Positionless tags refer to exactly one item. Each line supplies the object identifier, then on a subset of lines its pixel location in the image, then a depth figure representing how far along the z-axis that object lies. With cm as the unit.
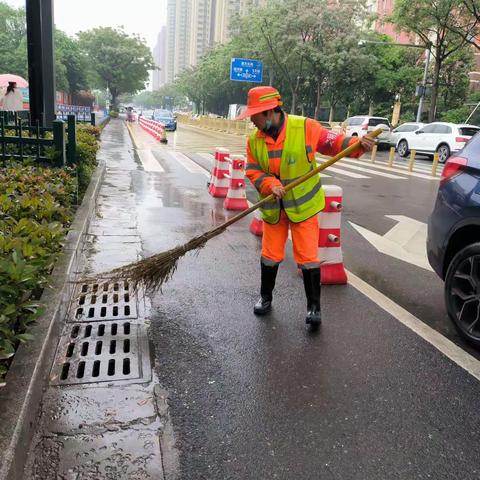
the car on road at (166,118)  3722
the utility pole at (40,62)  799
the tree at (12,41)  5619
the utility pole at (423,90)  3073
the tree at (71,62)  6320
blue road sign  3603
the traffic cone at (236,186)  797
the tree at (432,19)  2586
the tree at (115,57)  6906
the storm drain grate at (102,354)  305
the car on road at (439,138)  1914
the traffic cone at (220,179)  941
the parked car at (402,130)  2269
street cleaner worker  361
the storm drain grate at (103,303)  390
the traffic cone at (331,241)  486
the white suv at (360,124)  2712
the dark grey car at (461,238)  352
